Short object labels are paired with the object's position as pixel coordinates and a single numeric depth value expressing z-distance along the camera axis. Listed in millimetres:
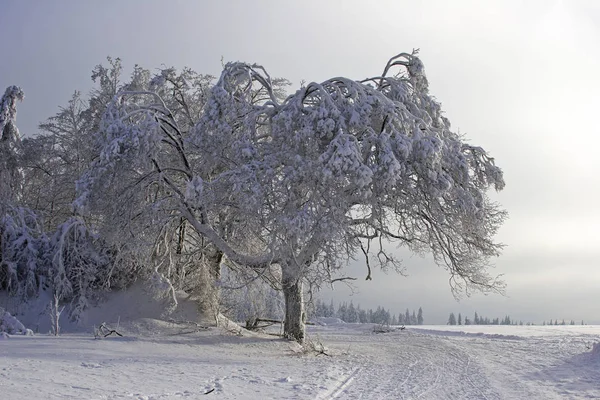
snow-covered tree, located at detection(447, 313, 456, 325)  71688
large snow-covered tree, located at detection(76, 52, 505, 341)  14516
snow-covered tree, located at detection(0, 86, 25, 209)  27281
